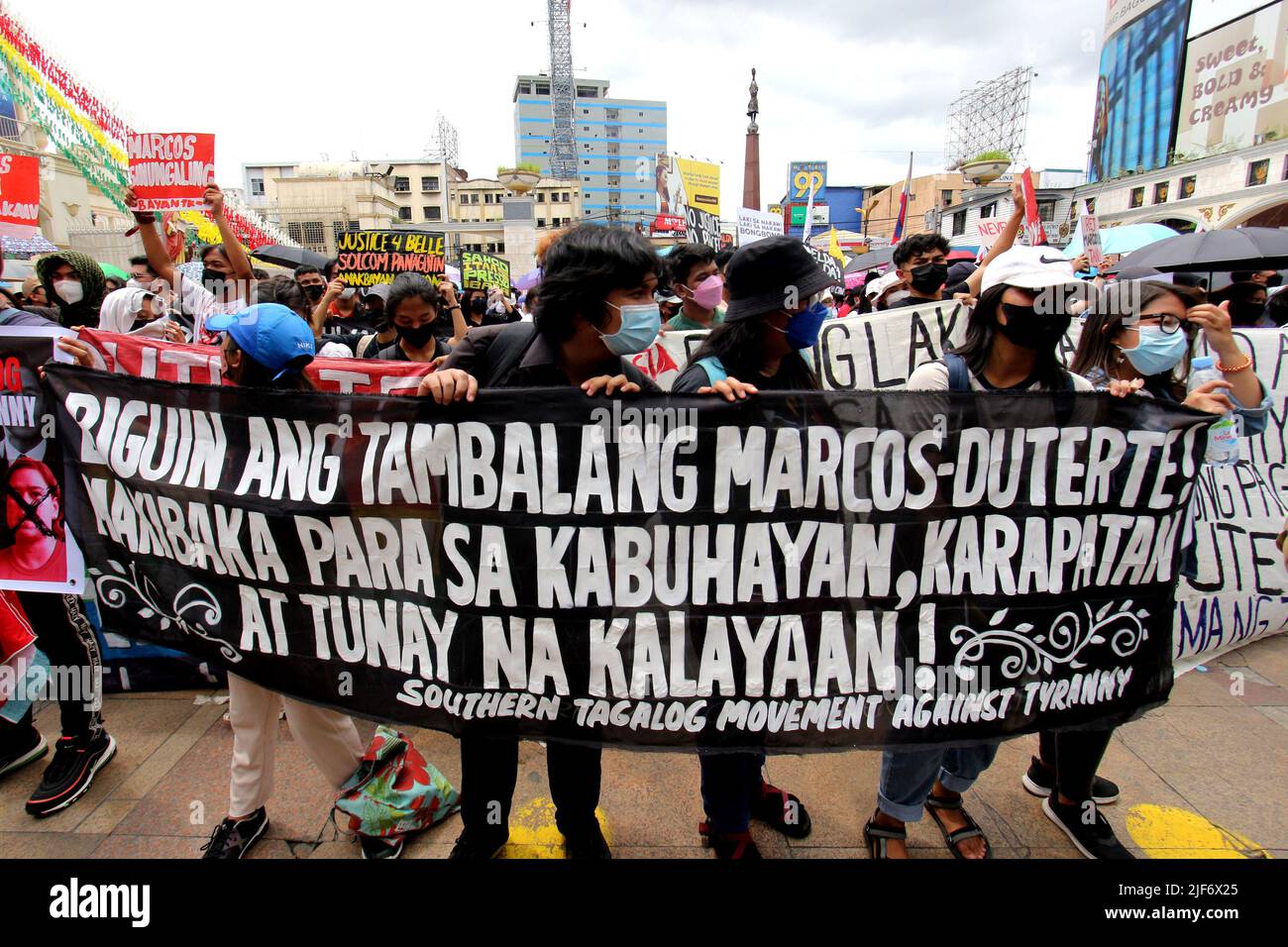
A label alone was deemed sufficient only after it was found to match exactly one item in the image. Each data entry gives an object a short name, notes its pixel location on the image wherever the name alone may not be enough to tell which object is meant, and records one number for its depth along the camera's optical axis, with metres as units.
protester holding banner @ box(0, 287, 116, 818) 2.54
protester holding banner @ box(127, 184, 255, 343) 3.97
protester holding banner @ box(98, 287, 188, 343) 3.56
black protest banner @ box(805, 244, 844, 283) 6.54
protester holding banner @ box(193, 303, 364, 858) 2.21
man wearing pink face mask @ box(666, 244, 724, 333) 4.34
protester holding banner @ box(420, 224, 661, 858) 2.08
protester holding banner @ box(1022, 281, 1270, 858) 2.41
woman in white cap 2.07
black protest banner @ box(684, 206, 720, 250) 6.82
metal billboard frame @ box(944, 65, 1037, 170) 51.25
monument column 46.00
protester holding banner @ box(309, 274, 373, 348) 6.08
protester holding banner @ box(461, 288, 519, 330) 10.05
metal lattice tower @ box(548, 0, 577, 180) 103.69
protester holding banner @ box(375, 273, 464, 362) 3.42
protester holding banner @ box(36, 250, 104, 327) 3.68
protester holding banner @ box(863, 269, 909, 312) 5.21
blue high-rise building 133.25
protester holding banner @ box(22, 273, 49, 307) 6.95
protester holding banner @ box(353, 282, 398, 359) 4.67
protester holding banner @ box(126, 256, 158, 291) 4.25
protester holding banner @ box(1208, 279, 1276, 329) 5.23
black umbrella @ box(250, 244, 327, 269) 7.63
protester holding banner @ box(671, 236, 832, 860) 2.23
